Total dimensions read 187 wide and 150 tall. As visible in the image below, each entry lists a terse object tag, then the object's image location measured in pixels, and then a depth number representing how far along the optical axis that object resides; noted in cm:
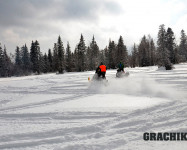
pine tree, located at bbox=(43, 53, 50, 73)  6345
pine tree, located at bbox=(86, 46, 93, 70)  6039
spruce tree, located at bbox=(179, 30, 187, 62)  6531
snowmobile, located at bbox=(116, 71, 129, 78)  1409
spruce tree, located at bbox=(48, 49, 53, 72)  6788
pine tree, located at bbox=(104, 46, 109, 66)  6856
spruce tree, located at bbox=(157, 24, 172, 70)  3331
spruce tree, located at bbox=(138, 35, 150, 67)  6612
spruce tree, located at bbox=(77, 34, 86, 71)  5399
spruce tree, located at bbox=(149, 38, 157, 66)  6806
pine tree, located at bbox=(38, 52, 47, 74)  5485
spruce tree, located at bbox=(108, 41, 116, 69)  5976
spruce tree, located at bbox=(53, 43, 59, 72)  6644
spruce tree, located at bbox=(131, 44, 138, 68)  7069
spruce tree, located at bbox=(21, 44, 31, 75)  6322
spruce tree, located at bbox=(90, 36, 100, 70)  5934
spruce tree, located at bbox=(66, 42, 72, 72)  6322
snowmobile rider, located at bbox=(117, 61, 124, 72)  1420
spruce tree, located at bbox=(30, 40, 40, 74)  5410
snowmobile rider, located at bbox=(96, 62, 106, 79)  1122
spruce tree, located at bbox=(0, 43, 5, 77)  4518
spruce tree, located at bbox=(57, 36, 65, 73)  5078
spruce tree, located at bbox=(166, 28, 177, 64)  4667
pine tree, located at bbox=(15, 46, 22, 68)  6972
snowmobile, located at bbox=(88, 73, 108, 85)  1090
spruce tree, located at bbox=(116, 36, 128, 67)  5562
